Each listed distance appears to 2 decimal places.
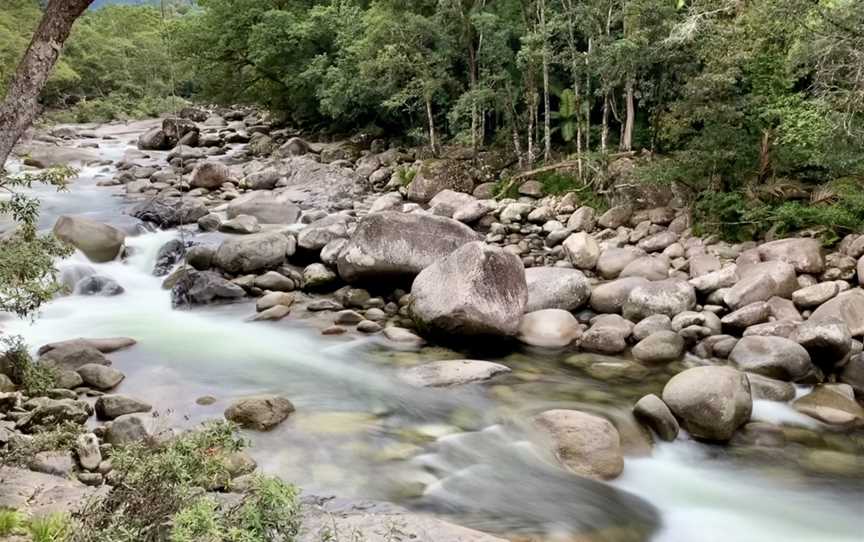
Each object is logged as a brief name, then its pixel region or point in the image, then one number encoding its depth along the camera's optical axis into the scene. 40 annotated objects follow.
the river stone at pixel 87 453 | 5.97
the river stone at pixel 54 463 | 5.71
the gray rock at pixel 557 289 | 11.55
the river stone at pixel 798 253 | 11.30
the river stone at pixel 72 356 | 8.68
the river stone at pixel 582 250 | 14.07
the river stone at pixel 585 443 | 6.78
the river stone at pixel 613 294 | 11.42
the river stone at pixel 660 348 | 9.73
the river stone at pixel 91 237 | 13.59
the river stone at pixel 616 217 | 15.63
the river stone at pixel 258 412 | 7.39
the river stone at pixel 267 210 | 17.48
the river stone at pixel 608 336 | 10.16
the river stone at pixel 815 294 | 10.37
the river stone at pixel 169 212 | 16.25
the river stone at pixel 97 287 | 12.33
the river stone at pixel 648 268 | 12.64
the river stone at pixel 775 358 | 8.80
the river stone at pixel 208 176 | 20.72
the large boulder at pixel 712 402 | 7.42
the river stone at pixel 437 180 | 19.69
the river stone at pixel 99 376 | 8.34
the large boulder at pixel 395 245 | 12.11
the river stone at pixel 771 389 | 8.38
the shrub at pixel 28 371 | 6.60
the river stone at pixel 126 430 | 6.50
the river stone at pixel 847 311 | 9.54
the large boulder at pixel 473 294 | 10.04
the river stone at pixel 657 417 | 7.52
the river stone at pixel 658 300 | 10.88
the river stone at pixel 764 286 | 10.77
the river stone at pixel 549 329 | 10.55
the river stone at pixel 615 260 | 13.38
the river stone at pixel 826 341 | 8.91
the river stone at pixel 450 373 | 8.93
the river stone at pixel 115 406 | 7.35
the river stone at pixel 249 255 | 13.17
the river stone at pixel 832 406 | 7.91
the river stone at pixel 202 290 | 12.18
